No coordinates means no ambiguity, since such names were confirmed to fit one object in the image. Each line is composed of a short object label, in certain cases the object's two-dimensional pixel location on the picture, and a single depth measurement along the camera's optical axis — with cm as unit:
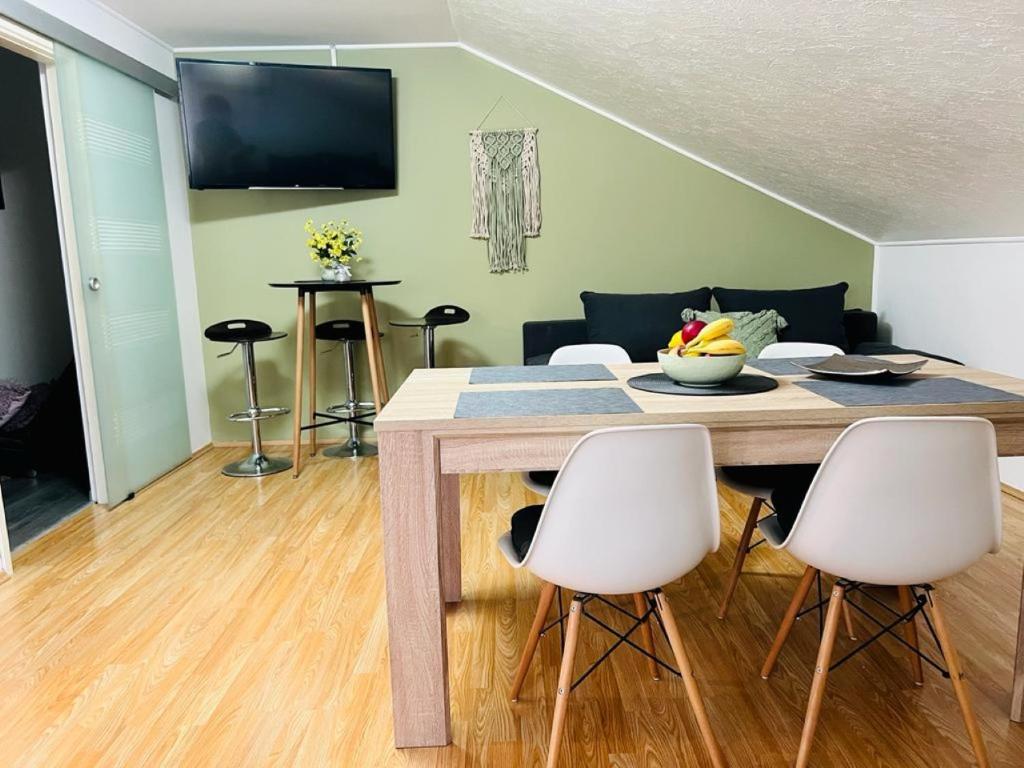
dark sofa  438
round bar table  398
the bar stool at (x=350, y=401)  427
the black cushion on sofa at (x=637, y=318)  423
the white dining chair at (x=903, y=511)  151
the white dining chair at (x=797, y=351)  276
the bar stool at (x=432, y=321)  417
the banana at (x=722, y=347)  193
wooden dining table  170
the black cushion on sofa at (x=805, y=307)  420
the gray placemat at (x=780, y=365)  227
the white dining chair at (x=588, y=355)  277
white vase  425
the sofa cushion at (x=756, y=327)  403
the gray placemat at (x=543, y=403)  174
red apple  199
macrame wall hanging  453
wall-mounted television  411
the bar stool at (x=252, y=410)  402
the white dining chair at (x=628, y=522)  150
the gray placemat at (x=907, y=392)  180
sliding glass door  345
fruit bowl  193
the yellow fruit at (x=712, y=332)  195
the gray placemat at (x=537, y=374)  222
